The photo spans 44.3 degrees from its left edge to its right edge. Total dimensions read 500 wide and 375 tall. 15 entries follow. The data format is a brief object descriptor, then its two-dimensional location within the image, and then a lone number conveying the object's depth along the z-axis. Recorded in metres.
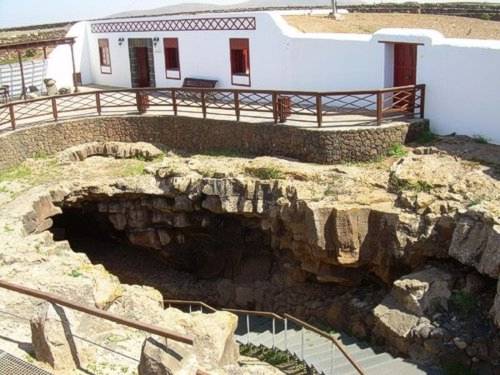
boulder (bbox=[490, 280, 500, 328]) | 11.90
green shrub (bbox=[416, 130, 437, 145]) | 17.17
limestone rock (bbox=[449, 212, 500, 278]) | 12.41
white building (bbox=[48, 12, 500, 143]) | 16.47
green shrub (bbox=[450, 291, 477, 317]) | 12.93
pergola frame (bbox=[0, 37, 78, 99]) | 24.38
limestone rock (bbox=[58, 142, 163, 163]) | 19.42
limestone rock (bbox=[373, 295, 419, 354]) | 13.02
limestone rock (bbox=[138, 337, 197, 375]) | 6.96
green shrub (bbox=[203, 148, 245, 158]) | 18.62
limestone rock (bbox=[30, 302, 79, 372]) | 7.99
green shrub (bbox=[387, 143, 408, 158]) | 16.80
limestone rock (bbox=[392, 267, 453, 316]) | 13.15
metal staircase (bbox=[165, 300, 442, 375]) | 12.32
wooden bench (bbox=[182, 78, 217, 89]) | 23.44
